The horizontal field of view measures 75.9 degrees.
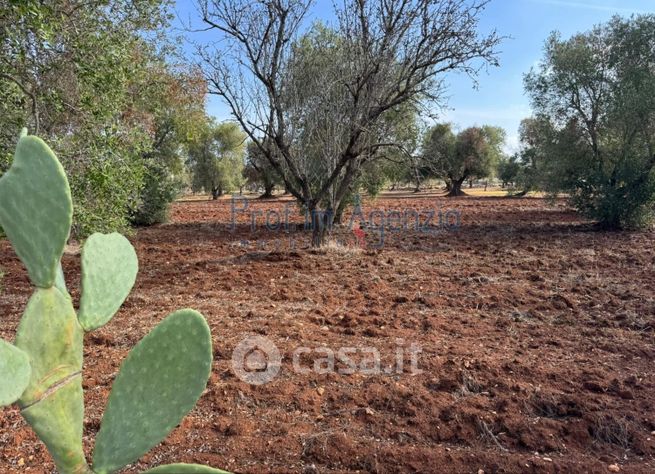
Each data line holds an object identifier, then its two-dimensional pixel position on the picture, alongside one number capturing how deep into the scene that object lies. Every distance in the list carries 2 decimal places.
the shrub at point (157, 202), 12.26
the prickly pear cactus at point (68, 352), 0.76
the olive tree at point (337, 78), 6.72
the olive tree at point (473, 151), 30.22
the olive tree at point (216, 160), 28.20
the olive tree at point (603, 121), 9.86
